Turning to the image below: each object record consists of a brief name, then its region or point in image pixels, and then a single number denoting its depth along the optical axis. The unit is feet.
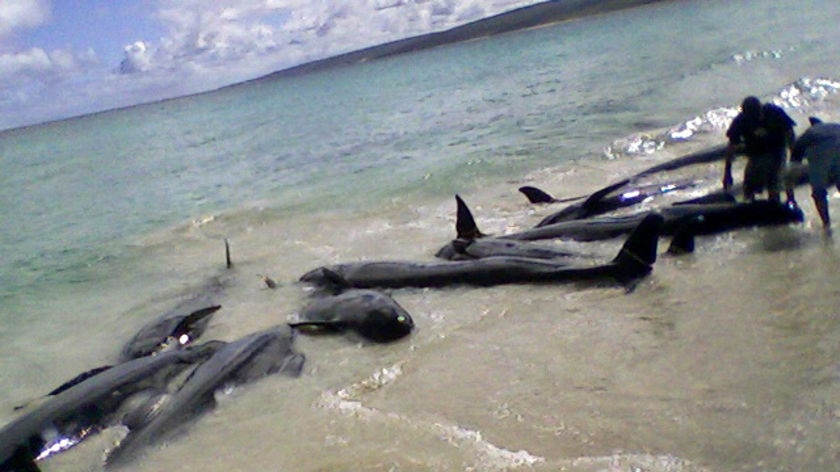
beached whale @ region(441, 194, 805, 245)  29.84
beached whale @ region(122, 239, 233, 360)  28.17
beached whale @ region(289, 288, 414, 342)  25.00
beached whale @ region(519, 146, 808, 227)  34.09
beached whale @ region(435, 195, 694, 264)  28.58
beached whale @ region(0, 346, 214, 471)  20.08
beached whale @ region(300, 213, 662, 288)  26.58
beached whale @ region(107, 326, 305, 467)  20.15
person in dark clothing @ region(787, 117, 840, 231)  27.43
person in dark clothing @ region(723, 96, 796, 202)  30.81
